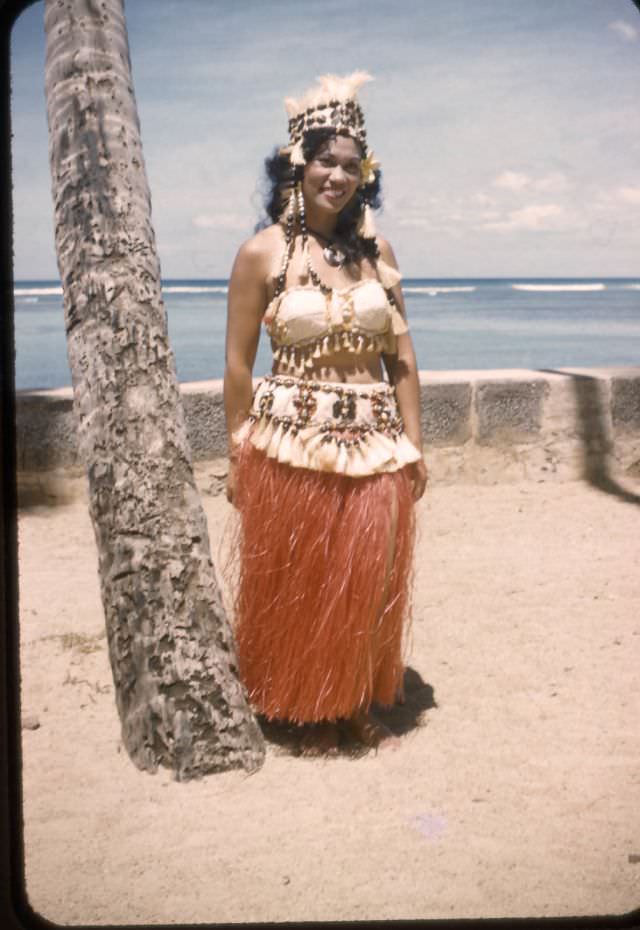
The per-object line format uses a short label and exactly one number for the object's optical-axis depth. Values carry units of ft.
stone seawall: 19.22
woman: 8.89
